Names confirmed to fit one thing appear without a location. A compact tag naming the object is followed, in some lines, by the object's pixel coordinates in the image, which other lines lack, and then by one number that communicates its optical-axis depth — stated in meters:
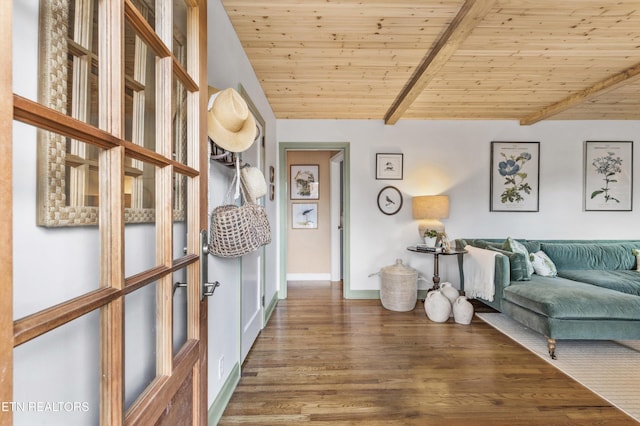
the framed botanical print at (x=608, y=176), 3.95
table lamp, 3.54
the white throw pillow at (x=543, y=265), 3.19
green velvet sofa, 2.33
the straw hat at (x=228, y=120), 1.25
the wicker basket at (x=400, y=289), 3.40
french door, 0.49
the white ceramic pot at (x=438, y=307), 3.03
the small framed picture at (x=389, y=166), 3.96
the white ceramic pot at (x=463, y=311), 2.97
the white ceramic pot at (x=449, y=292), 3.14
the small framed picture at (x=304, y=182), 4.93
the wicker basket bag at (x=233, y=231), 1.32
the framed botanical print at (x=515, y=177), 3.96
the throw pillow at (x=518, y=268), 2.95
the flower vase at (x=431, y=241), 3.58
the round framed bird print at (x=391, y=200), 3.96
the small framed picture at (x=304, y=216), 4.96
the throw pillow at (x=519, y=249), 3.02
